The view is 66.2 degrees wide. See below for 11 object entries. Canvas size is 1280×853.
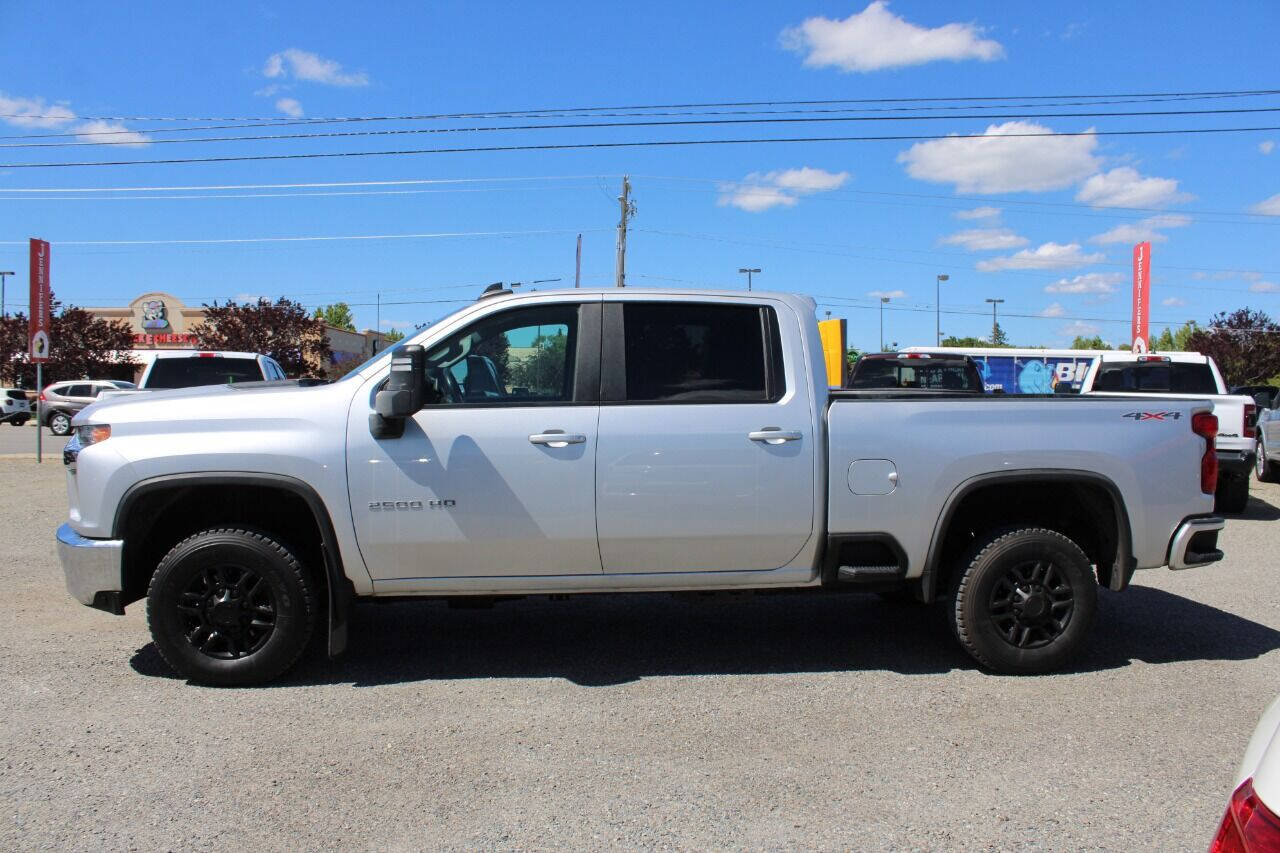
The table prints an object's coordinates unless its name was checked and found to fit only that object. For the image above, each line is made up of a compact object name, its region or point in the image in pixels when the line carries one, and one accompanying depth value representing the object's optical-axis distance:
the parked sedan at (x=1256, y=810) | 1.58
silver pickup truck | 4.72
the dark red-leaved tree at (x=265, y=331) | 37.94
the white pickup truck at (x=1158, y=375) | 13.15
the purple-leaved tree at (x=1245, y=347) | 42.56
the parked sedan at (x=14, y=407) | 33.69
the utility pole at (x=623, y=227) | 36.03
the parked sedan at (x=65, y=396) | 26.45
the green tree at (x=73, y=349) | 36.94
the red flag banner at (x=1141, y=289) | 30.09
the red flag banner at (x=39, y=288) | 19.83
